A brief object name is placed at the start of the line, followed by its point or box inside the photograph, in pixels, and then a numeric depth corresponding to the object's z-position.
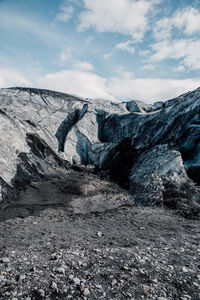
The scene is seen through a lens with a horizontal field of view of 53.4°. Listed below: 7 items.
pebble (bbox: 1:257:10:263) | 4.93
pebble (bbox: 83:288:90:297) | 3.91
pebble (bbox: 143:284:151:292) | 4.07
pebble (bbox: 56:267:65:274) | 4.52
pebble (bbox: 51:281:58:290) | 4.04
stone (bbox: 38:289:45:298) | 3.83
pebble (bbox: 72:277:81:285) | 4.20
